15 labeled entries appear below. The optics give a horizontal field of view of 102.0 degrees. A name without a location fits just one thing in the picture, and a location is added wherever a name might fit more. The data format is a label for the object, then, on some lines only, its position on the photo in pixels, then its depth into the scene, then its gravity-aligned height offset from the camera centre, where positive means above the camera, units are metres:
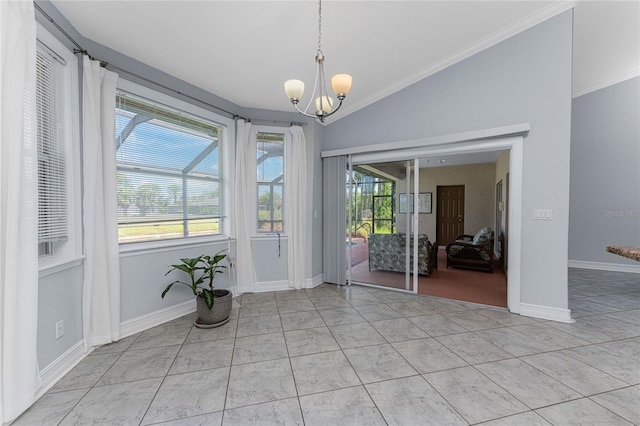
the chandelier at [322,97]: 1.92 +0.91
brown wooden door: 8.04 -0.10
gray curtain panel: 4.27 -0.13
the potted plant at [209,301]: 2.78 -1.01
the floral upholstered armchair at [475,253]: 5.00 -0.85
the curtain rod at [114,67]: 1.89 +1.39
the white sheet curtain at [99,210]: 2.27 -0.01
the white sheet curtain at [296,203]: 4.03 +0.10
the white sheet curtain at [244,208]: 3.71 +0.02
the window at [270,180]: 4.04 +0.46
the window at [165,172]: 2.70 +0.45
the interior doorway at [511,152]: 3.09 +0.75
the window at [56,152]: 1.96 +0.46
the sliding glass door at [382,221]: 3.92 -0.19
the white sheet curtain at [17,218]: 1.48 -0.05
